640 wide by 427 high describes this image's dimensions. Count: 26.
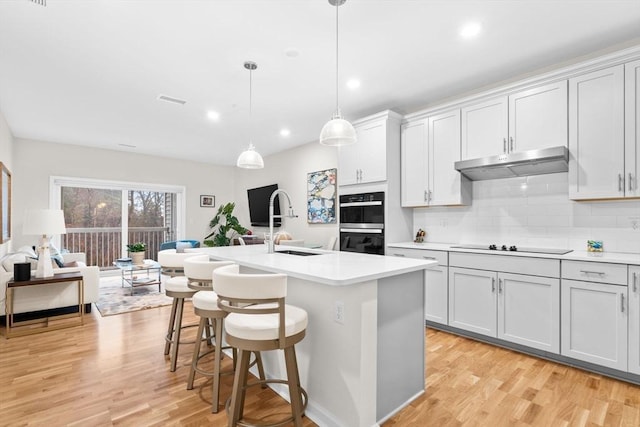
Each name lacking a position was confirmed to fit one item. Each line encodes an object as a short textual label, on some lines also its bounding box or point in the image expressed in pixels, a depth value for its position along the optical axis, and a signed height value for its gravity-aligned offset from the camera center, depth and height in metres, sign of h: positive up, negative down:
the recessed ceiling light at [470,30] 2.40 +1.42
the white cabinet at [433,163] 3.56 +0.60
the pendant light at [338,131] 2.37 +0.61
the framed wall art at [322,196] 5.25 +0.29
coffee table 5.23 -1.14
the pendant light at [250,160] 3.27 +0.55
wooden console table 3.36 -1.05
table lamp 3.57 -0.17
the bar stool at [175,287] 2.61 -0.61
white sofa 3.56 -0.94
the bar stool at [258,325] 1.57 -0.58
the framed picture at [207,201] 7.69 +0.30
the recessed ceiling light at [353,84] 3.34 +1.38
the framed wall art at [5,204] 4.15 +0.13
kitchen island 1.73 -0.72
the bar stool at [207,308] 2.04 -0.63
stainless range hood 2.77 +0.48
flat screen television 6.55 +0.19
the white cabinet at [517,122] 2.86 +0.89
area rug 4.33 -1.28
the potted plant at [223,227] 7.16 -0.30
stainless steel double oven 3.95 -0.11
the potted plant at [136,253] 5.66 -0.71
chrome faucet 2.92 -0.24
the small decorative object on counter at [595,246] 2.79 -0.28
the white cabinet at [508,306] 2.66 -0.84
